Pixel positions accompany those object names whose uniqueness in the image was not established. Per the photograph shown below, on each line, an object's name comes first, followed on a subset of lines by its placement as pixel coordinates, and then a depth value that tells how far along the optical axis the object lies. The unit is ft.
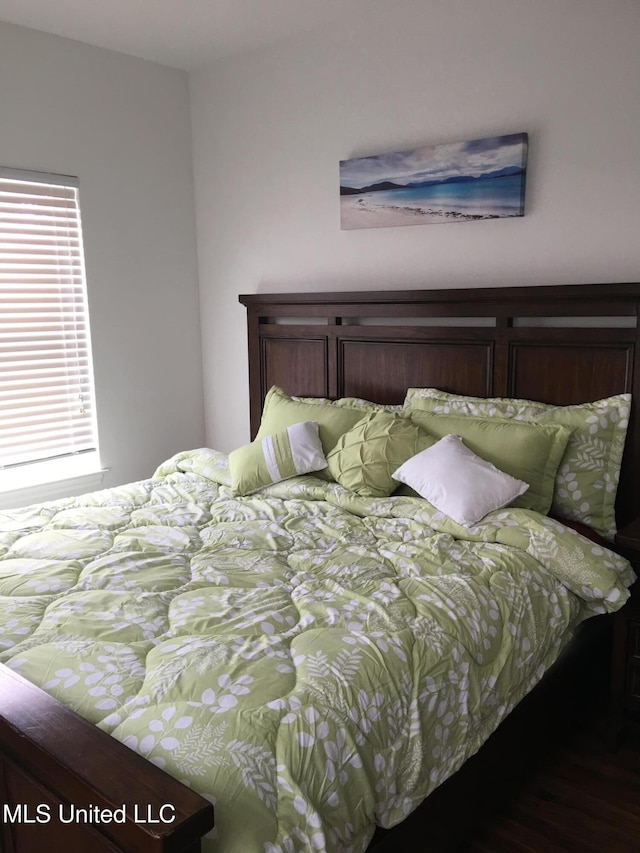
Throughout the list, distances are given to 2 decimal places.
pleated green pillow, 9.21
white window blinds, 11.39
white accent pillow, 8.09
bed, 4.41
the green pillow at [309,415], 10.34
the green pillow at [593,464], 8.59
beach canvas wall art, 9.52
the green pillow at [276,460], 9.91
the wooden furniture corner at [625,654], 7.56
